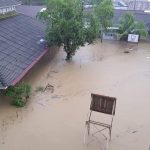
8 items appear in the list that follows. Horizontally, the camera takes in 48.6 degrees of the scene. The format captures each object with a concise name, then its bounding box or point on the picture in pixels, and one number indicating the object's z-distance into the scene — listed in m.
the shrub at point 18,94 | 8.38
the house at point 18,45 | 8.61
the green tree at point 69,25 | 12.37
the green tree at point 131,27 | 18.25
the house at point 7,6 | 13.92
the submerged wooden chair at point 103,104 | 6.26
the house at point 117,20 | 18.98
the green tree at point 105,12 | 17.62
